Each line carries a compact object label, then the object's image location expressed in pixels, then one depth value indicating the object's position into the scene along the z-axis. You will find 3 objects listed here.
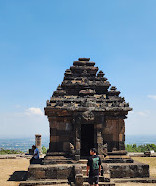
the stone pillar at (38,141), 24.59
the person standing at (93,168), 7.91
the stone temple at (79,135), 10.77
